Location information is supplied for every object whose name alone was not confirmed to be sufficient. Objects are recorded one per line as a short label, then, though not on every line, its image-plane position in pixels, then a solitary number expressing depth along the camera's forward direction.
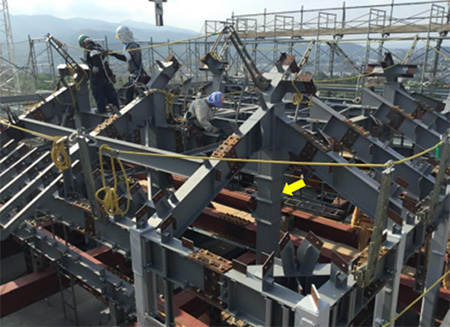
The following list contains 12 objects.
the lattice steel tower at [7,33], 26.57
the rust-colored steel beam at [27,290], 6.00
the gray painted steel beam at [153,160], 5.34
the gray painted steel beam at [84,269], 5.89
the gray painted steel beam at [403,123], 7.69
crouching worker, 7.32
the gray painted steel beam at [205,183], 4.61
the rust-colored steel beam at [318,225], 7.21
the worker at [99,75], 8.76
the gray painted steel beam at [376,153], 5.97
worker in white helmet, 9.26
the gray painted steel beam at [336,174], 4.94
